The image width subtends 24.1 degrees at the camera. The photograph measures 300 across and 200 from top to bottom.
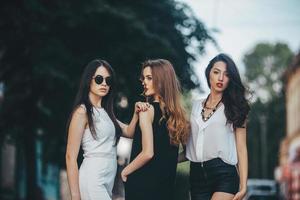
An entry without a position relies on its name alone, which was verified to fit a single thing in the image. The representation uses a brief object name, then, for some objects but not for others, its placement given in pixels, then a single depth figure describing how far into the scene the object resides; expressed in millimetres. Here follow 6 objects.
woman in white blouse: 5785
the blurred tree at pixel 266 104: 78938
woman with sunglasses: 5453
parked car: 37500
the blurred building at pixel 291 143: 56222
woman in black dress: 5598
